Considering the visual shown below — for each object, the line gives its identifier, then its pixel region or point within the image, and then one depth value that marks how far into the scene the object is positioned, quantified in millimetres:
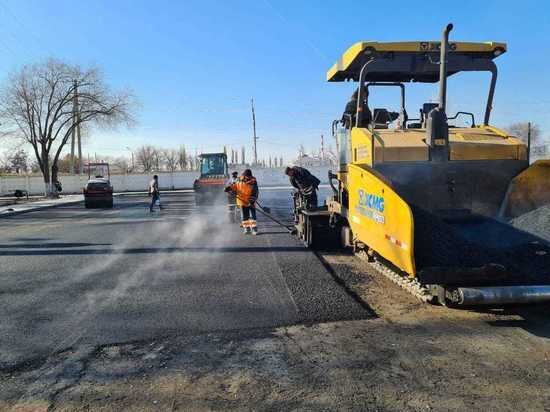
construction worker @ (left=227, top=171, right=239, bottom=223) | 15867
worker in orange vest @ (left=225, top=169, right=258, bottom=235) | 12086
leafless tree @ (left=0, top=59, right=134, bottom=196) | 35875
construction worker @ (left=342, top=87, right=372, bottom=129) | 6973
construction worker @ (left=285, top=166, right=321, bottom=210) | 9789
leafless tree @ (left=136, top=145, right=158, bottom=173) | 89375
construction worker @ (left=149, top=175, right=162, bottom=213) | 20369
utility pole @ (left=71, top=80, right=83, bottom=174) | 36375
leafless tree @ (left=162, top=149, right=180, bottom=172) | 90812
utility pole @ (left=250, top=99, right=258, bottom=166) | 56734
